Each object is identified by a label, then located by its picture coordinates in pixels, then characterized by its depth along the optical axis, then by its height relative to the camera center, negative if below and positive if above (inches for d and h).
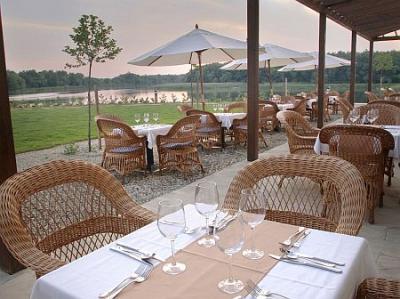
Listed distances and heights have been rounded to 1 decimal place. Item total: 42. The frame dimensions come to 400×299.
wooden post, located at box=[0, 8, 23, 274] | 98.7 -11.6
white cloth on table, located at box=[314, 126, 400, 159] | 145.9 -21.6
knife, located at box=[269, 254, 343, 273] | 45.6 -20.8
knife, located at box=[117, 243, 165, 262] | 49.4 -20.4
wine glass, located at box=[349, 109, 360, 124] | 194.3 -12.6
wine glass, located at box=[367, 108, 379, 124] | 190.1 -12.1
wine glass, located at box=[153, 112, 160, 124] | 244.4 -12.9
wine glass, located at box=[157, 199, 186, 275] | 47.3 -15.9
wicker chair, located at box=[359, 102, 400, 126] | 197.6 -12.2
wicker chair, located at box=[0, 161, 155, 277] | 67.2 -21.5
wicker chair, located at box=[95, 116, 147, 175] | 204.0 -25.9
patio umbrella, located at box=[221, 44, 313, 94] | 362.6 +35.8
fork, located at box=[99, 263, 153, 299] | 41.1 -20.7
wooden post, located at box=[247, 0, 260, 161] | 225.0 +11.3
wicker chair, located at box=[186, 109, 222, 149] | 278.9 -24.8
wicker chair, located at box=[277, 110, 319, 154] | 172.6 -19.7
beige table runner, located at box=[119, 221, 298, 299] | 41.1 -20.8
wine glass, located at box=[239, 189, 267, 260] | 51.0 -15.7
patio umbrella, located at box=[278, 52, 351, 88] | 474.9 +36.8
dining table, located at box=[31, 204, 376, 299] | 41.6 -20.8
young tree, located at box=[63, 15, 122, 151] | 257.1 +37.6
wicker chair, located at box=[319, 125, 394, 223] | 132.0 -21.0
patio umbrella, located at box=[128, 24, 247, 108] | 247.9 +32.2
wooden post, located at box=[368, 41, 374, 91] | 550.0 +41.1
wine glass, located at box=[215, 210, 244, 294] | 42.2 -17.4
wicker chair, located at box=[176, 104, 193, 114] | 321.7 -10.2
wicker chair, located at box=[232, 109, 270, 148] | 289.4 -27.5
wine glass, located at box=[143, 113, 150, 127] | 237.6 -12.4
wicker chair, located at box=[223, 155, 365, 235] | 69.1 -17.5
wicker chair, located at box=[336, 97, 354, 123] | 269.7 -11.2
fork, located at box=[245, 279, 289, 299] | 40.3 -20.8
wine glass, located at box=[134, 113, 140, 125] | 243.9 -12.6
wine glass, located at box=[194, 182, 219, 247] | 54.7 -15.3
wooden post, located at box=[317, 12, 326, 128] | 328.5 +22.4
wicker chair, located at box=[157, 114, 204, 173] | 209.3 -27.8
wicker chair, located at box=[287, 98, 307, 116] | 375.6 -13.6
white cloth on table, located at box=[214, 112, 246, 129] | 290.0 -18.2
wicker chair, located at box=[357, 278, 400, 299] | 48.2 -25.0
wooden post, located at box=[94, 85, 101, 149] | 289.1 -1.4
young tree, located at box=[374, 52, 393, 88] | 607.8 +45.9
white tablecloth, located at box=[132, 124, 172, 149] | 218.4 -19.9
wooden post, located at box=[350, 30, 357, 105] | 444.5 +34.1
